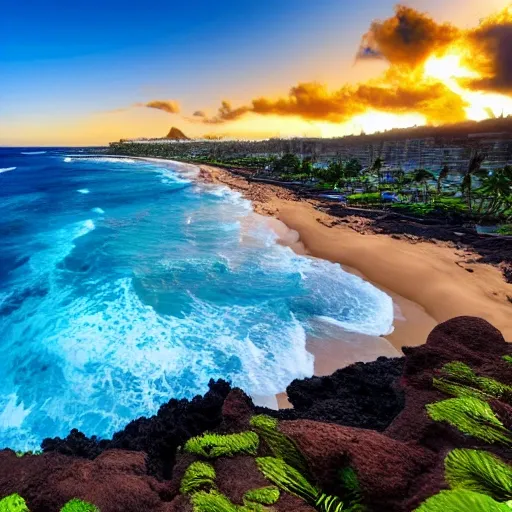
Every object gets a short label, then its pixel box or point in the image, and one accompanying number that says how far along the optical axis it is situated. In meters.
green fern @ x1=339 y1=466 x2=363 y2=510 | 5.62
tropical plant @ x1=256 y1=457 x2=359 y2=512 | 5.61
